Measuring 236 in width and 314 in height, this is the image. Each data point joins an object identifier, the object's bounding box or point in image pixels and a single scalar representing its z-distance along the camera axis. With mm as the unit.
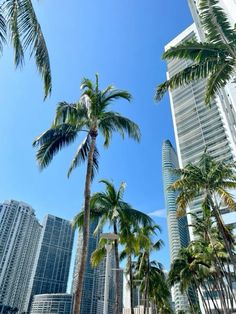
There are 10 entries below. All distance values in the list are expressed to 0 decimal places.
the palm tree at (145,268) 25656
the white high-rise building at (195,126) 95581
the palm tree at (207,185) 16562
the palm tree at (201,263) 23219
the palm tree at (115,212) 13250
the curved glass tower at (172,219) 134875
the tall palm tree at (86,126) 10359
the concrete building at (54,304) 113562
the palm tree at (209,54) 10047
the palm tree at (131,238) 13102
